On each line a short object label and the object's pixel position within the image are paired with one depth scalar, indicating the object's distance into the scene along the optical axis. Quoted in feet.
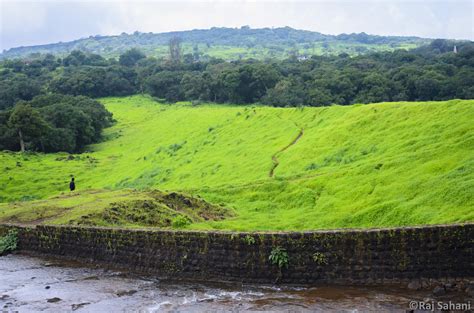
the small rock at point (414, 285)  53.26
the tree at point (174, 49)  585.42
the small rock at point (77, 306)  55.93
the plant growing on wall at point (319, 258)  57.62
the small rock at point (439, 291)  50.62
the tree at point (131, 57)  516.32
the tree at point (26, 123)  209.97
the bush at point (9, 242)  82.79
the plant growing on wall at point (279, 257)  58.70
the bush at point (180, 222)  78.84
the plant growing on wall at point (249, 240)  60.39
